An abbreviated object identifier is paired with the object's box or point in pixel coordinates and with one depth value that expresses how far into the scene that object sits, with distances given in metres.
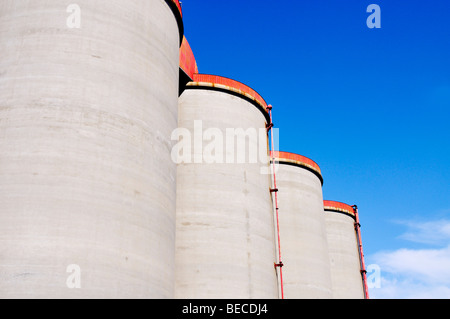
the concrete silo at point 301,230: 26.06
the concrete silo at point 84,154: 11.13
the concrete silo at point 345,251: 33.38
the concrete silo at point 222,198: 17.70
